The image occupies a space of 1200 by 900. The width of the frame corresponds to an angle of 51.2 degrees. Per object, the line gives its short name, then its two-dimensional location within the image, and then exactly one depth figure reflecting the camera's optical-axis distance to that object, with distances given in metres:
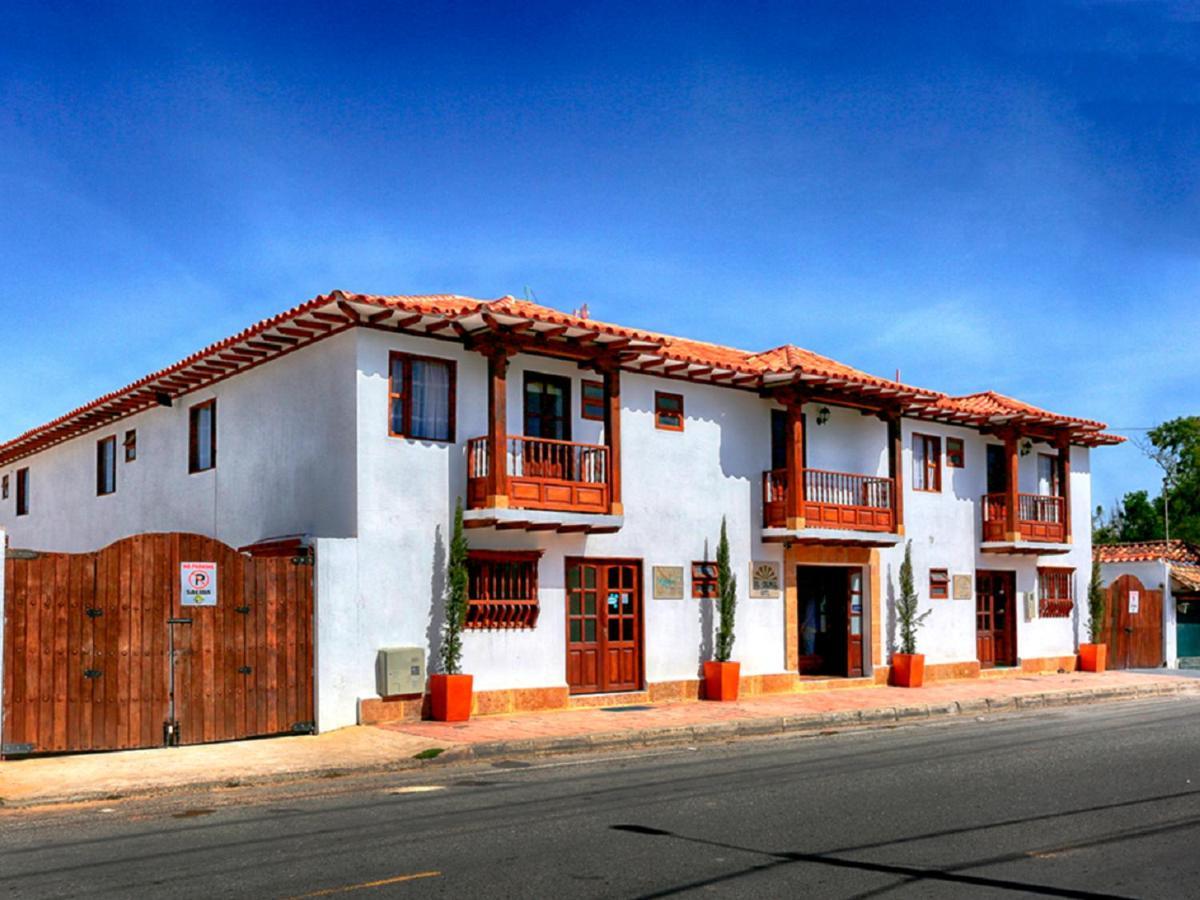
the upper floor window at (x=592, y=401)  20.27
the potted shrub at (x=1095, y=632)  30.44
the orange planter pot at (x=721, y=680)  21.48
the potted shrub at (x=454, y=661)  17.58
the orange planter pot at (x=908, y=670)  24.92
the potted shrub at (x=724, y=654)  21.50
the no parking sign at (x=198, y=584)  15.04
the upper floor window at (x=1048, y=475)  30.27
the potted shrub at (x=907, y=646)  24.95
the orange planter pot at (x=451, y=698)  17.55
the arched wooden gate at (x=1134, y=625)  32.28
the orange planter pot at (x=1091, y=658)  30.42
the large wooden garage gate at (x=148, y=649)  13.81
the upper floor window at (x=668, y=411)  21.44
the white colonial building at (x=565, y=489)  17.78
